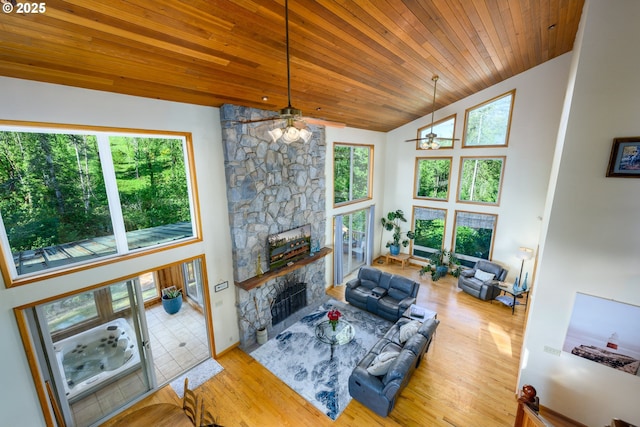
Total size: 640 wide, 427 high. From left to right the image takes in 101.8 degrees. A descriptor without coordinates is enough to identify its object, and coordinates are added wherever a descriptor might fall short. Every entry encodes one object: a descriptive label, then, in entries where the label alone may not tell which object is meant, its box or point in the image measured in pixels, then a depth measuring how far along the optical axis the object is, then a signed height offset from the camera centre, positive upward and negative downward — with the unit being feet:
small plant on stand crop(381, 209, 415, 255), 30.30 -8.01
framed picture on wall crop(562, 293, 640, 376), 10.51 -7.16
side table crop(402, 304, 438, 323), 18.35 -10.81
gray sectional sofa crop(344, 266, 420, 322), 20.12 -10.75
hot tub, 12.14 -9.84
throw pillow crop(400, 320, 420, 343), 15.52 -10.10
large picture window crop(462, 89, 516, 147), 23.31 +3.51
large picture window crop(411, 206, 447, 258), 28.60 -7.72
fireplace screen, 19.06 -10.50
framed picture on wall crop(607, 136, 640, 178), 9.67 +0.07
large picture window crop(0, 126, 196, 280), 9.65 -1.33
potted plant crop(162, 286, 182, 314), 20.04 -10.50
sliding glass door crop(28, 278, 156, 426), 10.75 -9.14
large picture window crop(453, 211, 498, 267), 25.71 -7.54
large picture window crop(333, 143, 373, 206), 24.27 -1.08
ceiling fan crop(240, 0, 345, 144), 7.78 +1.13
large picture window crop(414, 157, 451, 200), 27.45 -1.76
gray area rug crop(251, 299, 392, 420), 13.85 -12.07
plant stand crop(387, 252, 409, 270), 29.49 -10.90
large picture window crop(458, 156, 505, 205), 24.62 -1.80
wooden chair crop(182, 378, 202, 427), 9.56 -8.89
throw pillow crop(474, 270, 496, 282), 23.38 -10.24
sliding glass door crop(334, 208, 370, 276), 26.61 -8.45
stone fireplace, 15.12 -1.93
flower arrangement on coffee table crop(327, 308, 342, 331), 15.94 -9.44
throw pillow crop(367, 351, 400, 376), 12.94 -10.12
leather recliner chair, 22.62 -10.57
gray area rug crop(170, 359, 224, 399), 14.24 -12.01
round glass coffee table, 15.65 -10.56
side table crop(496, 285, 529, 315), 21.29 -11.63
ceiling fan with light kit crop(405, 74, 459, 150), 16.51 +1.28
